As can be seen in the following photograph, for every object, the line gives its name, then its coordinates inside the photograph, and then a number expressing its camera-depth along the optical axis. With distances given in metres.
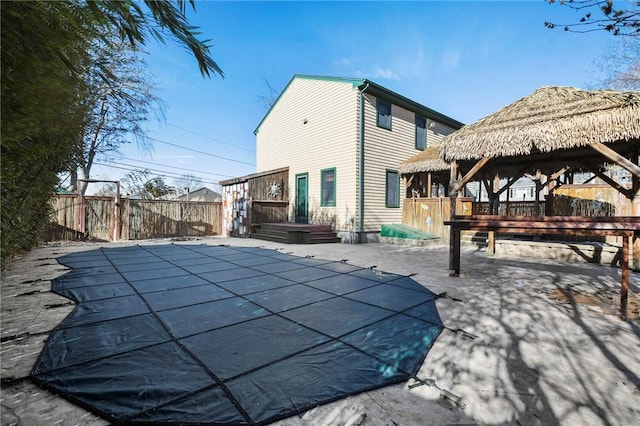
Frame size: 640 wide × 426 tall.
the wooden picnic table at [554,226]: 3.39
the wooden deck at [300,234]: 10.30
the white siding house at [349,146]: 10.36
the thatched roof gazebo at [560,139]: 4.33
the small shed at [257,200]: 12.61
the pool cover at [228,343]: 1.68
